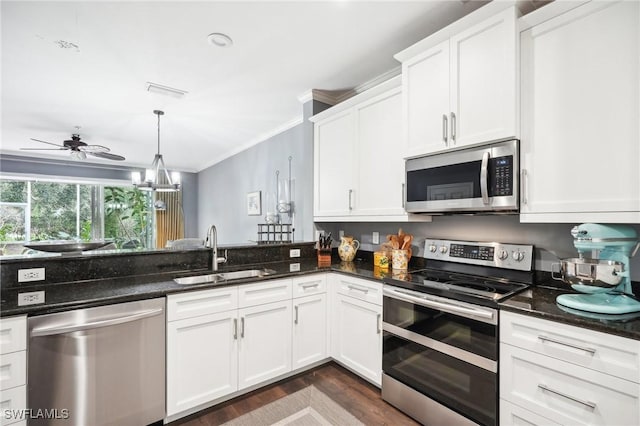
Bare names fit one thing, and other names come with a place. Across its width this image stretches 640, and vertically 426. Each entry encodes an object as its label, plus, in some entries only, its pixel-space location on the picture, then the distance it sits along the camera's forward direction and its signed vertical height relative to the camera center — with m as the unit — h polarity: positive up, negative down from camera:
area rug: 1.85 -1.33
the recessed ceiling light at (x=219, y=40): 2.15 +1.29
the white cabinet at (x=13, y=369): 1.31 -0.72
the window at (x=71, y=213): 5.53 -0.04
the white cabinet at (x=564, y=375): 1.13 -0.69
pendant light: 3.51 +0.40
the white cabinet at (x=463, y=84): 1.63 +0.80
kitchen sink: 2.19 -0.51
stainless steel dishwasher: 1.42 -0.81
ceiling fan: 4.07 +0.86
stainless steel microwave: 1.64 +0.21
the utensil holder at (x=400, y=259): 2.34 -0.38
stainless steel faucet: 2.32 -0.30
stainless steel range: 1.51 -0.69
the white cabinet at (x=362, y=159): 2.34 +0.48
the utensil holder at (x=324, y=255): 2.85 -0.42
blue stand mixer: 1.28 -0.26
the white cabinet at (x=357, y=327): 2.11 -0.89
